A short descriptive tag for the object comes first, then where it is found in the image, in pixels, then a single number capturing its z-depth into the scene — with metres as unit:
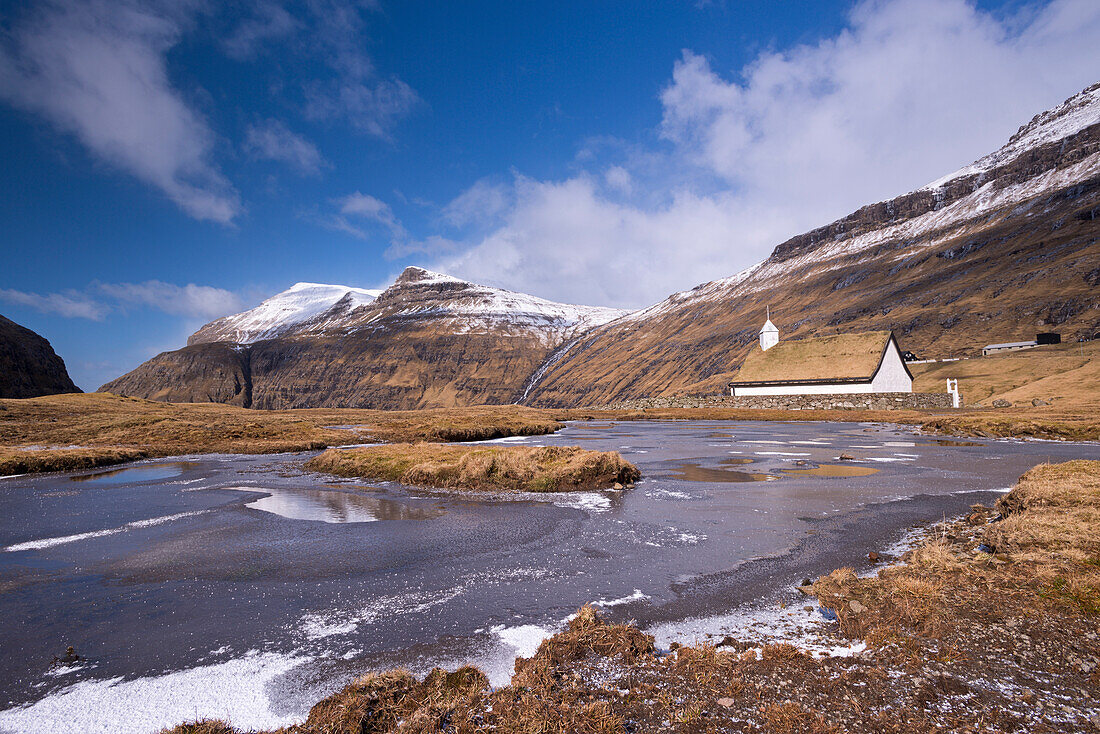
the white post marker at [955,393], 57.28
